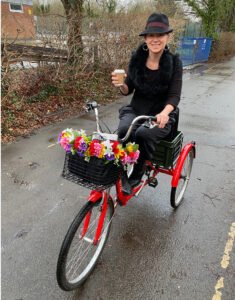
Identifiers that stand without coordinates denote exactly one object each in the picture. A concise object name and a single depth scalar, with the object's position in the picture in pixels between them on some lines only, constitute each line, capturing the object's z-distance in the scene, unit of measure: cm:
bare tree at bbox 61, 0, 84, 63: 650
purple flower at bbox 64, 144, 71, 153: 192
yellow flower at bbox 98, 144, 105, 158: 185
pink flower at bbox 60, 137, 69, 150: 192
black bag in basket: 189
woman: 242
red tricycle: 197
